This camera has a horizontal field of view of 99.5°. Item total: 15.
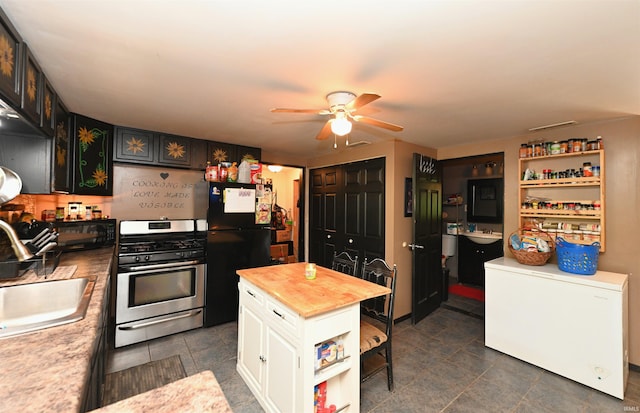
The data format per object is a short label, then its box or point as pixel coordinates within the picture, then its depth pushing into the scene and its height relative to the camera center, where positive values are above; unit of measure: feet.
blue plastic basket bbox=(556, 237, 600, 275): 7.80 -1.43
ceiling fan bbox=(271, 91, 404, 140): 6.35 +2.33
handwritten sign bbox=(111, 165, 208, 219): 10.61 +0.55
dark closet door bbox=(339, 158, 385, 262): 11.76 -0.08
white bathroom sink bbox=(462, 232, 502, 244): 14.30 -1.55
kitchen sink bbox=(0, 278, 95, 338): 4.86 -1.78
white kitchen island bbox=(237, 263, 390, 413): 5.19 -2.79
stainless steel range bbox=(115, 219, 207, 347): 8.93 -2.52
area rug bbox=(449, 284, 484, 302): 13.96 -4.47
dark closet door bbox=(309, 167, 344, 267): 13.99 -0.34
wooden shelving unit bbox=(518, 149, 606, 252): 8.43 +0.54
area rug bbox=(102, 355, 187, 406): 6.91 -4.75
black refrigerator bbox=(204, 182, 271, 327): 10.43 -1.33
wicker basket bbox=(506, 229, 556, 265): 8.88 -1.55
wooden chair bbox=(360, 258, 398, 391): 6.73 -3.23
